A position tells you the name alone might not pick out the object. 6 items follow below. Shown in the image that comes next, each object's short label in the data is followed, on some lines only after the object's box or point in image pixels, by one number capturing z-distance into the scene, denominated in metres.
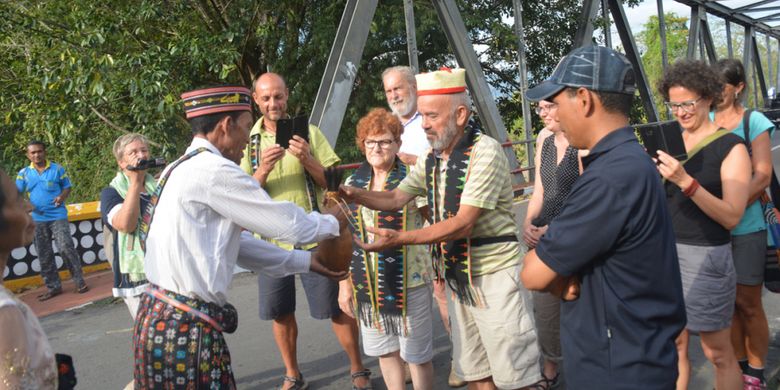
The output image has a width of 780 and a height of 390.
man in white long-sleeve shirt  2.20
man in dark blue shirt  1.77
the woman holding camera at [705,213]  3.00
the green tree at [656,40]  50.89
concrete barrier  8.51
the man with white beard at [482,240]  2.85
